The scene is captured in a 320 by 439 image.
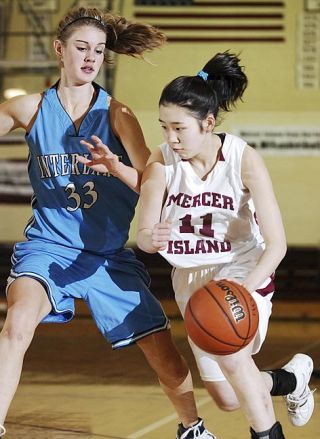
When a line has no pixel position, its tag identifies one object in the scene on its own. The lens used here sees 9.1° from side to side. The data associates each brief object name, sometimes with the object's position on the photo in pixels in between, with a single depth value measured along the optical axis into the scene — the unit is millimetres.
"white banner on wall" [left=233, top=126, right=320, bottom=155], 18783
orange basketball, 6760
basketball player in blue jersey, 7754
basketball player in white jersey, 7098
